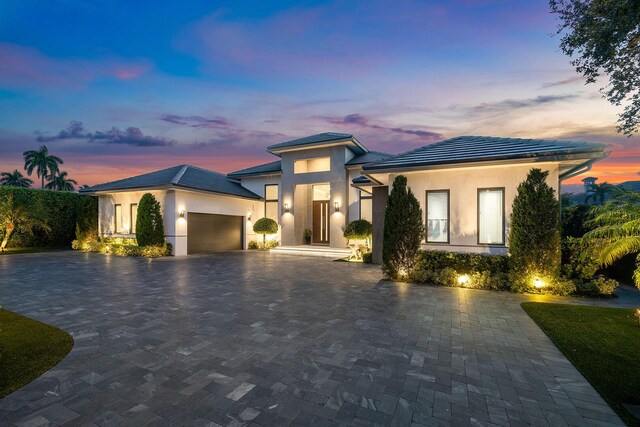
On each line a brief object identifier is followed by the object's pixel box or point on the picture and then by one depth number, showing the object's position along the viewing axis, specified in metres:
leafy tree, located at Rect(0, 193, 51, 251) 16.66
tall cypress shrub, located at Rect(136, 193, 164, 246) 15.36
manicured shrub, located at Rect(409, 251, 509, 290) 8.09
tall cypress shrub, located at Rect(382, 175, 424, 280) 9.04
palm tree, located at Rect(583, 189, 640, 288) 4.62
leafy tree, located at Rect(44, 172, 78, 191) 46.03
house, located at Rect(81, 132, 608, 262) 8.70
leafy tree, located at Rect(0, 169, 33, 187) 45.53
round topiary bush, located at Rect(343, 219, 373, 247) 14.73
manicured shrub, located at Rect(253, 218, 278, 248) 18.70
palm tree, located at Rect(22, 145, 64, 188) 44.06
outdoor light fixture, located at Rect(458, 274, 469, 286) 8.28
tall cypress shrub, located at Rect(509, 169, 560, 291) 7.60
